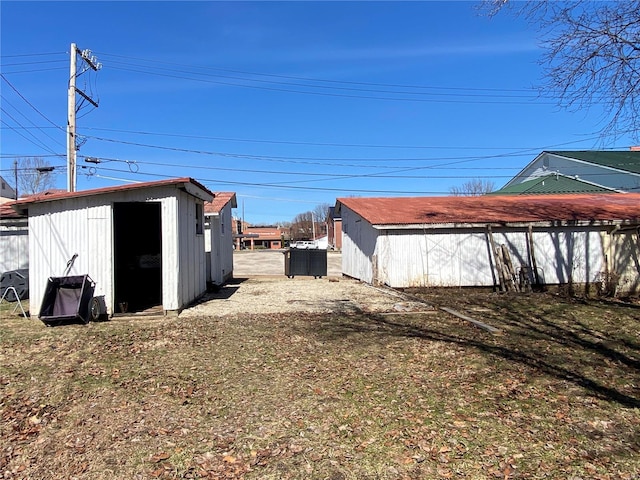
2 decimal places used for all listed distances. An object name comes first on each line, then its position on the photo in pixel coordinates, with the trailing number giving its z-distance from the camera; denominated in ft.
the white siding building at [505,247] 45.19
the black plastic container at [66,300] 26.96
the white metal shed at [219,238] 50.16
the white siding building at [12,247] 40.70
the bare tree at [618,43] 23.14
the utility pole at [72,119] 48.29
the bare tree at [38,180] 151.51
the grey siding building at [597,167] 93.15
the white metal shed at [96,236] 29.53
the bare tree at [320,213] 373.61
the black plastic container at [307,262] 63.93
